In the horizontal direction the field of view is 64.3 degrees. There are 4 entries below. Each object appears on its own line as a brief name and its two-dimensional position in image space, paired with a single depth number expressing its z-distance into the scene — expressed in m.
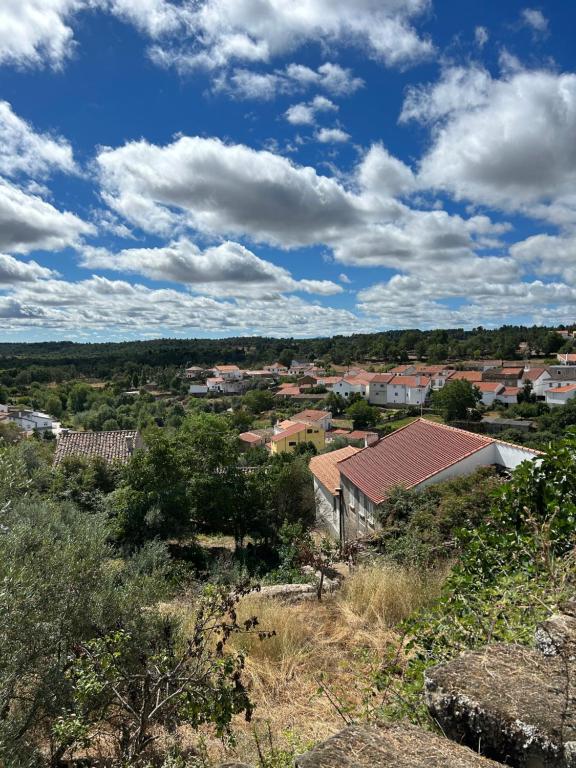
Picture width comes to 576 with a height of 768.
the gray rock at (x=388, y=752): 1.71
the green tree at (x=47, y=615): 2.83
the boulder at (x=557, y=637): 2.22
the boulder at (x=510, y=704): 1.80
